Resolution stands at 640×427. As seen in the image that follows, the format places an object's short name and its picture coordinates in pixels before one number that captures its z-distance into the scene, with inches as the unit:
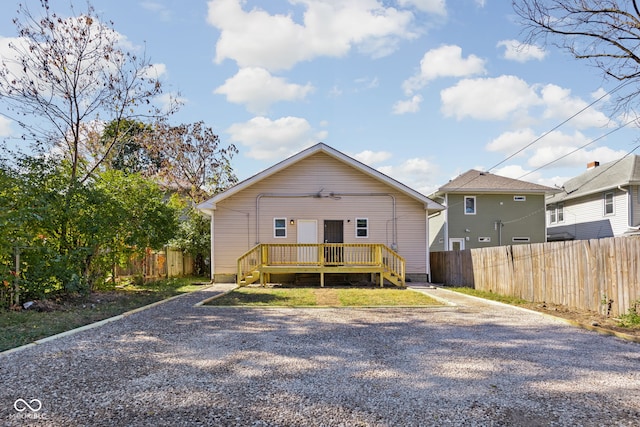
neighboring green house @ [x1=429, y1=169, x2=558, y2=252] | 928.3
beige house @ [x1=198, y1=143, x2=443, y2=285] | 666.8
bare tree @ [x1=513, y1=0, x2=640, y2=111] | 441.4
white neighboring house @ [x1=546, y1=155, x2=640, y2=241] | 837.2
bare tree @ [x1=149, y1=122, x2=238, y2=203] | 986.7
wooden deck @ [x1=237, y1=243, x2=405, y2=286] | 598.9
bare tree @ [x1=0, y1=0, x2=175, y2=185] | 499.5
